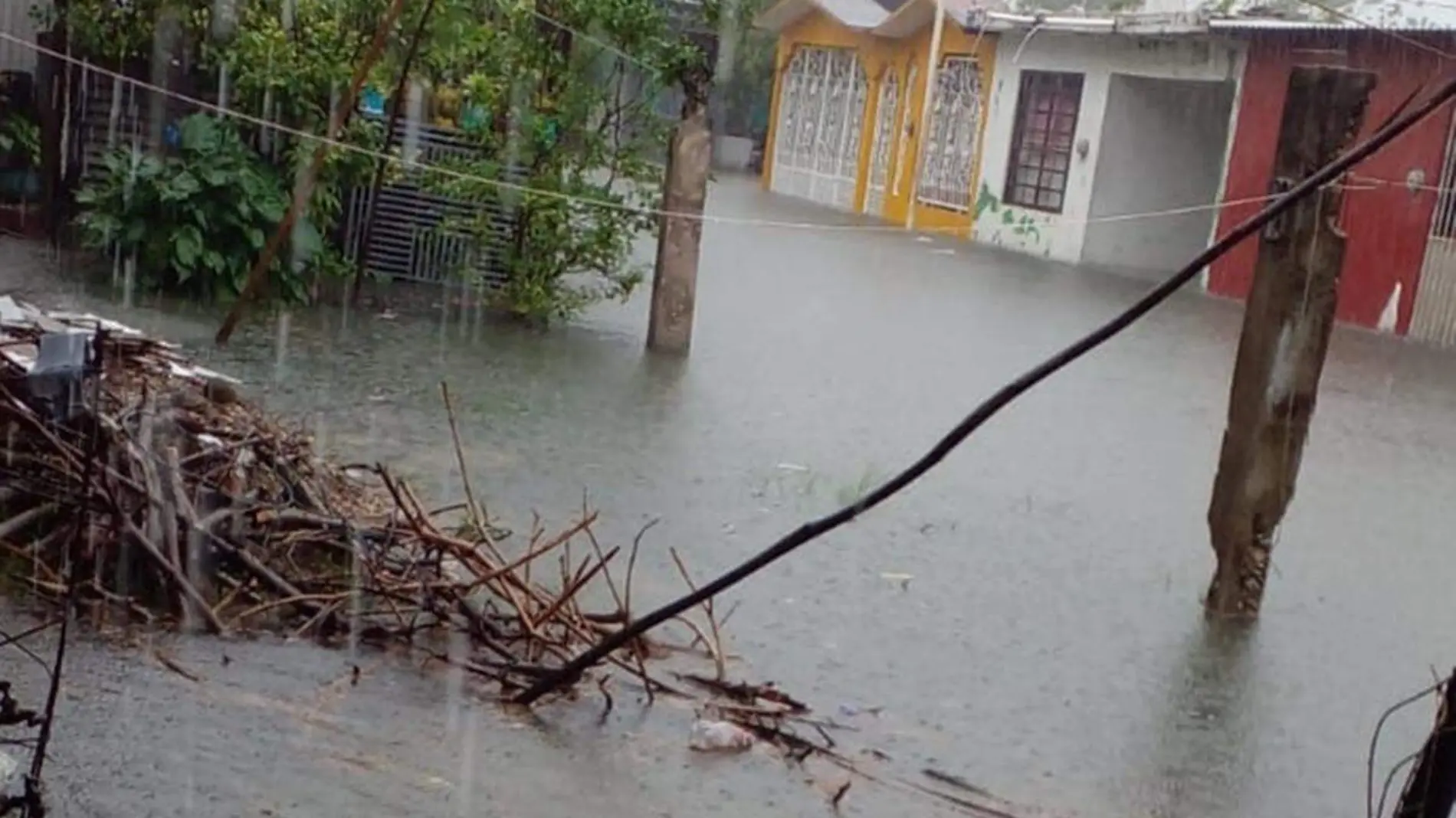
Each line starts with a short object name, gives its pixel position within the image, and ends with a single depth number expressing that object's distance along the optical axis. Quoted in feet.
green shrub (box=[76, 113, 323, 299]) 36.17
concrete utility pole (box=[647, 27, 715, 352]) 37.35
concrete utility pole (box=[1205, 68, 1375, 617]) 20.34
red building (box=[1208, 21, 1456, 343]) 55.72
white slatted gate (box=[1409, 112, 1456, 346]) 55.72
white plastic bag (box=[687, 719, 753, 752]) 15.85
